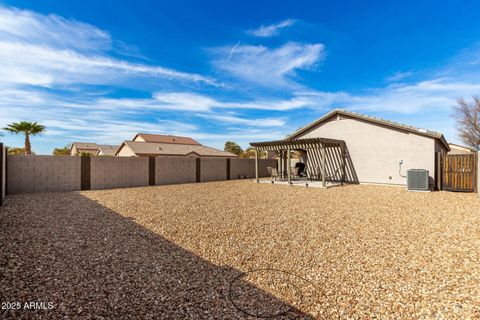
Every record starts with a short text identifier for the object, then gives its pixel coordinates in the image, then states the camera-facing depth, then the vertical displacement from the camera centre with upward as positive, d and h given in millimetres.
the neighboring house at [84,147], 48125 +2590
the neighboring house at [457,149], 25912 +1320
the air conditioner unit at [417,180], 11602 -997
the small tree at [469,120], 29562 +5211
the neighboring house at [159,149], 27188 +1348
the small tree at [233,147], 51594 +2875
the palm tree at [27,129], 25094 +3369
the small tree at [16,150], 25478 +1039
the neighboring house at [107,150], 39688 +1637
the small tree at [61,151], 44156 +1589
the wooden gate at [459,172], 11086 -597
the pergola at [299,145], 13551 +995
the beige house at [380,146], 12711 +864
